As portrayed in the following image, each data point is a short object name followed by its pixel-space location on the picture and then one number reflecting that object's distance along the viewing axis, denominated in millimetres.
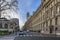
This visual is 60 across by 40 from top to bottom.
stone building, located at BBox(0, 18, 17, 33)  28359
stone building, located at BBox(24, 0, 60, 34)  15904
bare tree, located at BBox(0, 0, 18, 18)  14217
